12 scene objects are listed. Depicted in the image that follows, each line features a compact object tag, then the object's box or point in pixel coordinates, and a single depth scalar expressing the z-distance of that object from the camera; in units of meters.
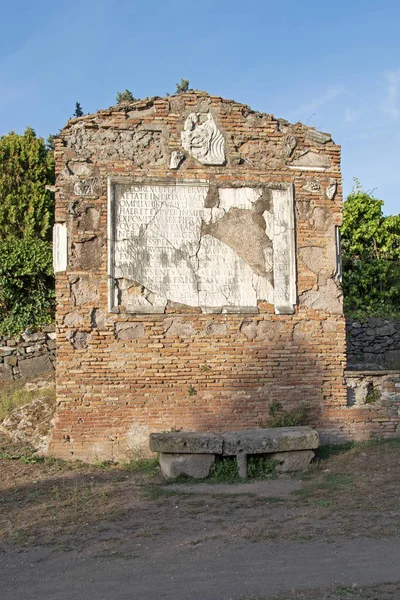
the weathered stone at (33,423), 10.51
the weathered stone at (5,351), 13.91
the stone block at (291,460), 8.81
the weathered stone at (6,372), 13.73
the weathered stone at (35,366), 13.80
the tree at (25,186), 16.42
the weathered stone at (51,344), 14.05
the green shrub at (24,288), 14.41
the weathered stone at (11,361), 13.86
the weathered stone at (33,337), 14.04
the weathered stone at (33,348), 13.95
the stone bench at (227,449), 8.58
